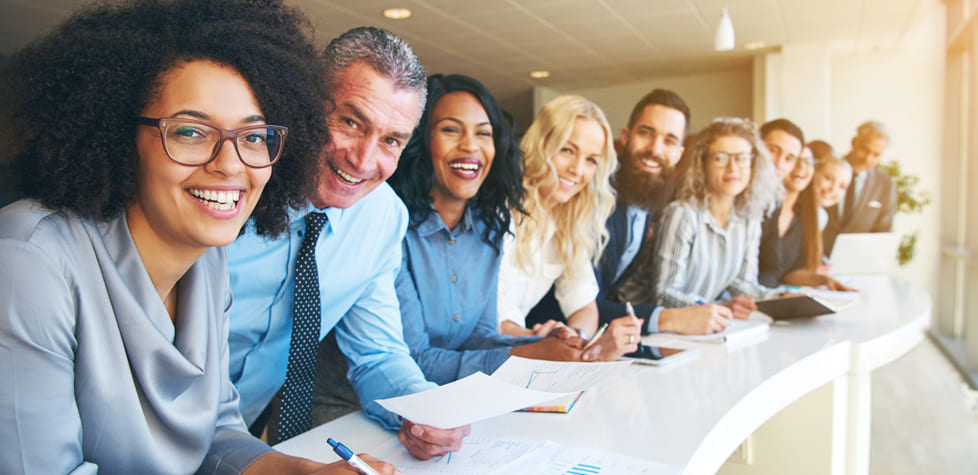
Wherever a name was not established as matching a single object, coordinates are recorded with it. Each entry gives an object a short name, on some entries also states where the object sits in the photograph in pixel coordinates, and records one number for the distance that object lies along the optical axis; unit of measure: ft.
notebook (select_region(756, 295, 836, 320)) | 7.77
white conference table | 3.97
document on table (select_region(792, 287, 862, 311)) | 9.37
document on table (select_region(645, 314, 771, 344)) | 6.82
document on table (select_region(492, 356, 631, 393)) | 3.86
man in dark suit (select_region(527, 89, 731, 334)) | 9.11
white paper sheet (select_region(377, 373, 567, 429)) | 3.26
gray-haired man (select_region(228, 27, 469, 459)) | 4.53
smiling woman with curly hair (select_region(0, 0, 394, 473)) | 2.37
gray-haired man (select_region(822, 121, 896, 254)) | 15.57
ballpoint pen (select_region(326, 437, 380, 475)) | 2.62
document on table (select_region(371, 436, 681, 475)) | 3.44
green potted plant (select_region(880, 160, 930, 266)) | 22.93
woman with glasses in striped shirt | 9.73
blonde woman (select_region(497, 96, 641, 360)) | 7.48
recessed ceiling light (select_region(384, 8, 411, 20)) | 19.41
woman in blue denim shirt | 5.94
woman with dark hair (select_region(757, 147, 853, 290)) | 12.00
